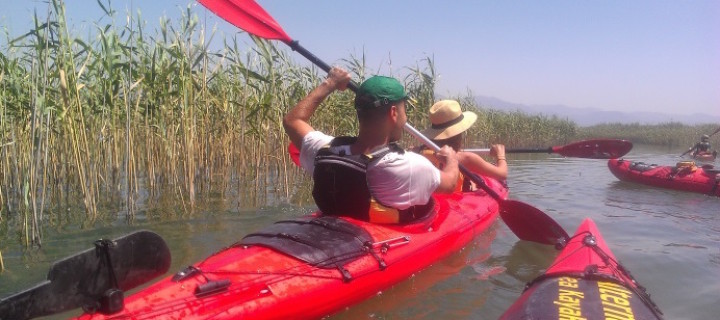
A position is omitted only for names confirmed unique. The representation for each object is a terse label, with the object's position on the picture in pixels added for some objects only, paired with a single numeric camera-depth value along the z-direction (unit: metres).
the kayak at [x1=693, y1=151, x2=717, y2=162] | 10.94
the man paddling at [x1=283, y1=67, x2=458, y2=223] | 3.10
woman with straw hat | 4.64
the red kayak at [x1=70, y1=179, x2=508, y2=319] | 2.29
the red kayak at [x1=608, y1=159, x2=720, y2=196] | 7.94
